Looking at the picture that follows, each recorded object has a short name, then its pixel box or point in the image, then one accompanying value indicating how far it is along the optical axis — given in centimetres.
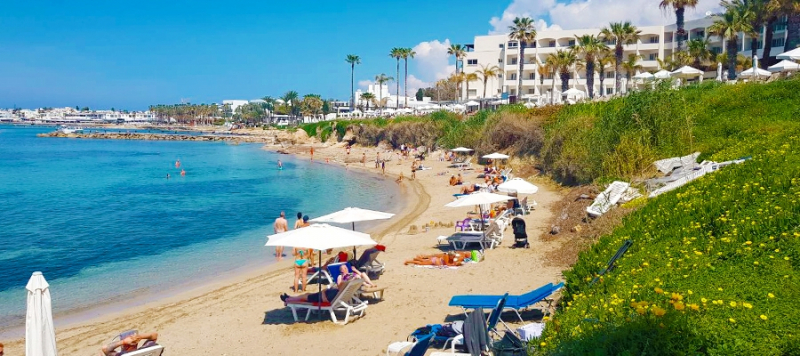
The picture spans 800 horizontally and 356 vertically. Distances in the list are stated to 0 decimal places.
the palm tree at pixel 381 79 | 12231
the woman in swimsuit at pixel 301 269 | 1186
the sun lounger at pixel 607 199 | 1409
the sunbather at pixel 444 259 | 1312
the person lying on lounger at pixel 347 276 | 1100
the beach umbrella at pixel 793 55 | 2431
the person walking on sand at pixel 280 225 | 1725
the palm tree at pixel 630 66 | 5275
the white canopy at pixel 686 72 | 3216
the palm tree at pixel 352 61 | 9869
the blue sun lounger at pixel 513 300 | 826
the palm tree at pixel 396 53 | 8755
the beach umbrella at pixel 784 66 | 2669
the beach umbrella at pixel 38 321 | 675
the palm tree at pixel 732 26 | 3528
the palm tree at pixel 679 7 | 4181
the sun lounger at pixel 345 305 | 983
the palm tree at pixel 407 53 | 8688
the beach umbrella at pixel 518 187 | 1717
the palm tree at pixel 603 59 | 4956
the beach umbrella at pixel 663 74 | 3272
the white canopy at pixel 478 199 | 1434
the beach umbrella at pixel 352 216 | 1374
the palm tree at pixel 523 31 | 5453
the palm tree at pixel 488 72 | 6539
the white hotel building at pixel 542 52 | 5762
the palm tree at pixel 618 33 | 4459
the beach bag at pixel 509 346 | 696
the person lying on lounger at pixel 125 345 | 832
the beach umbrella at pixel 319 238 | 1017
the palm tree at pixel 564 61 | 4838
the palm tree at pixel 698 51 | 4225
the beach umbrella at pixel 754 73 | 2748
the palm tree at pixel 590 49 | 4438
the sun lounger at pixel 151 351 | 833
